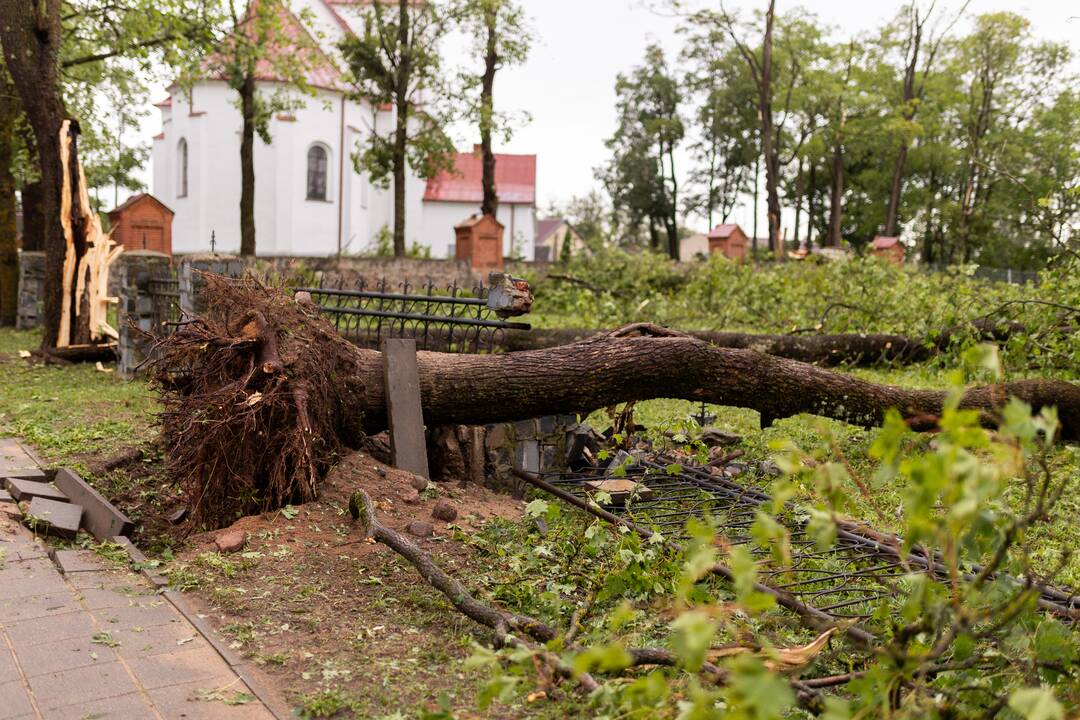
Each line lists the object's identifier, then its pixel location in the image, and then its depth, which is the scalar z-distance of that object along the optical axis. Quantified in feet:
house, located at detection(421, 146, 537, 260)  140.05
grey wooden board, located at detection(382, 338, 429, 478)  19.17
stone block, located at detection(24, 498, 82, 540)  16.05
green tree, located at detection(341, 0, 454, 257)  85.10
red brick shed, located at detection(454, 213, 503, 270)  88.07
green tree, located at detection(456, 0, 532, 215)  86.38
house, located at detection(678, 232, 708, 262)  249.96
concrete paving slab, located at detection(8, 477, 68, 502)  17.37
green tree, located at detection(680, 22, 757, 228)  152.97
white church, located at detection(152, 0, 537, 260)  105.60
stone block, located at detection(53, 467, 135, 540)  16.07
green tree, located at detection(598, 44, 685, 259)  159.43
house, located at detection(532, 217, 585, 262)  200.34
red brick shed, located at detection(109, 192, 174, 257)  71.00
